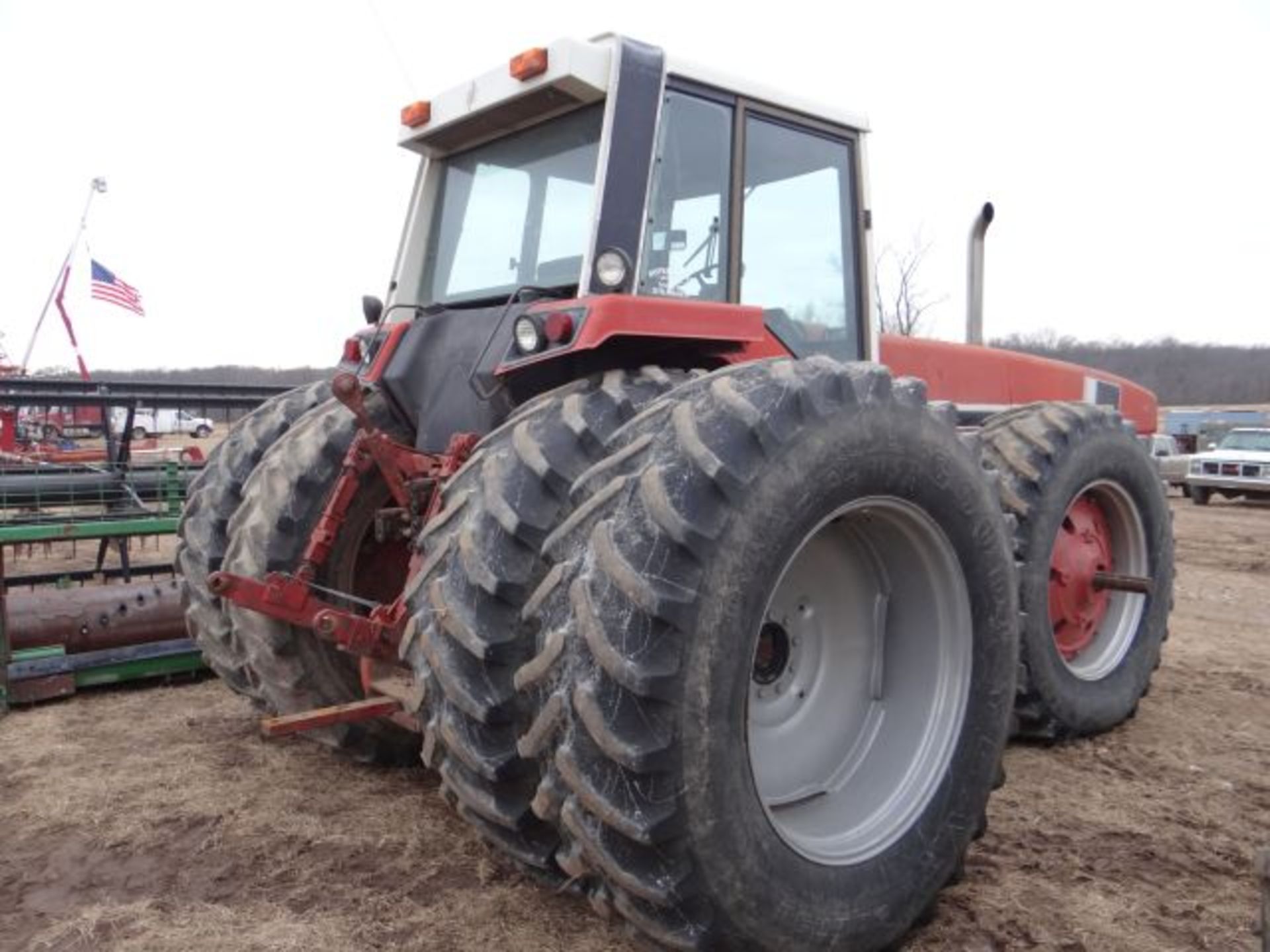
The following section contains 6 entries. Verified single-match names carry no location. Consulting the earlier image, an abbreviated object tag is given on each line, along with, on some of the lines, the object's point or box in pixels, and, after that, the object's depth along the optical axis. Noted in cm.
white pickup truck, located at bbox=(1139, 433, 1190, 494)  2159
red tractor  223
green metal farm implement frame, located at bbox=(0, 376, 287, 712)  476
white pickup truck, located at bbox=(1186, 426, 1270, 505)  1872
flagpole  1725
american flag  1698
